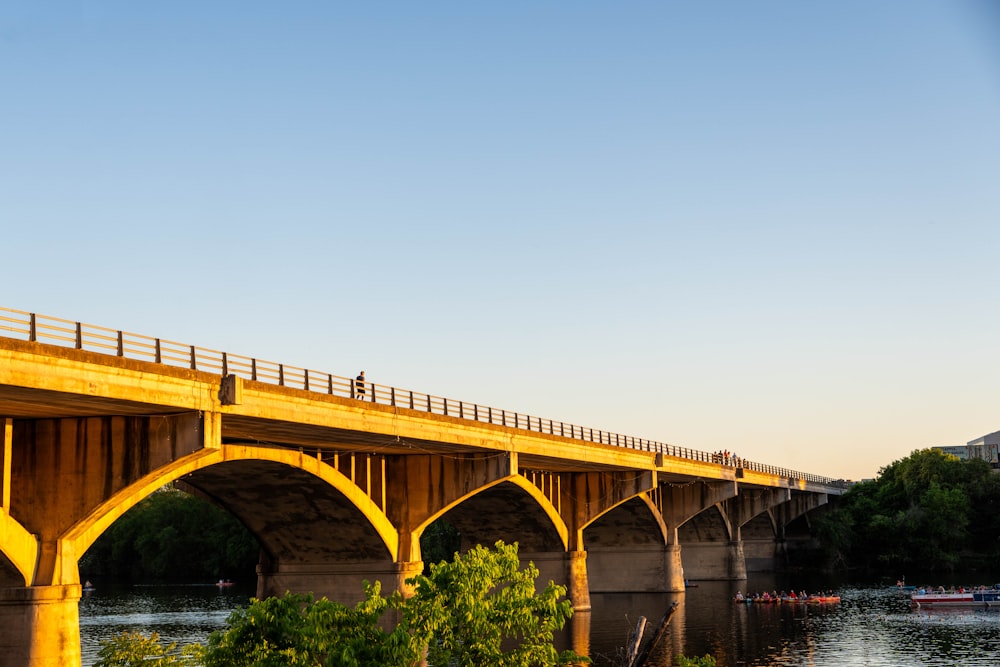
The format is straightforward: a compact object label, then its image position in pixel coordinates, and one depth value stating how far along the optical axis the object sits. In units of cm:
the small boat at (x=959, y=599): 7844
